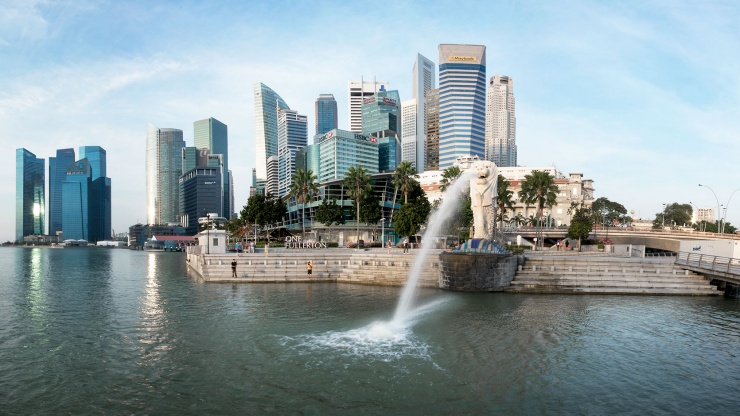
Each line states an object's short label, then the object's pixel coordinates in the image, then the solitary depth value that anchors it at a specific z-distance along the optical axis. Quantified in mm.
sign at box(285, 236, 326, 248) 77375
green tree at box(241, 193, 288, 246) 96062
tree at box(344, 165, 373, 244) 76612
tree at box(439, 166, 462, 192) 80231
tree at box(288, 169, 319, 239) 81812
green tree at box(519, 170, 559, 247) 78856
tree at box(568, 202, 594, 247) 81062
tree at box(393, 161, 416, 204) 76125
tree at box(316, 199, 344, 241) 86188
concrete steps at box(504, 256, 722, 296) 35906
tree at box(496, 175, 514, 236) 76388
